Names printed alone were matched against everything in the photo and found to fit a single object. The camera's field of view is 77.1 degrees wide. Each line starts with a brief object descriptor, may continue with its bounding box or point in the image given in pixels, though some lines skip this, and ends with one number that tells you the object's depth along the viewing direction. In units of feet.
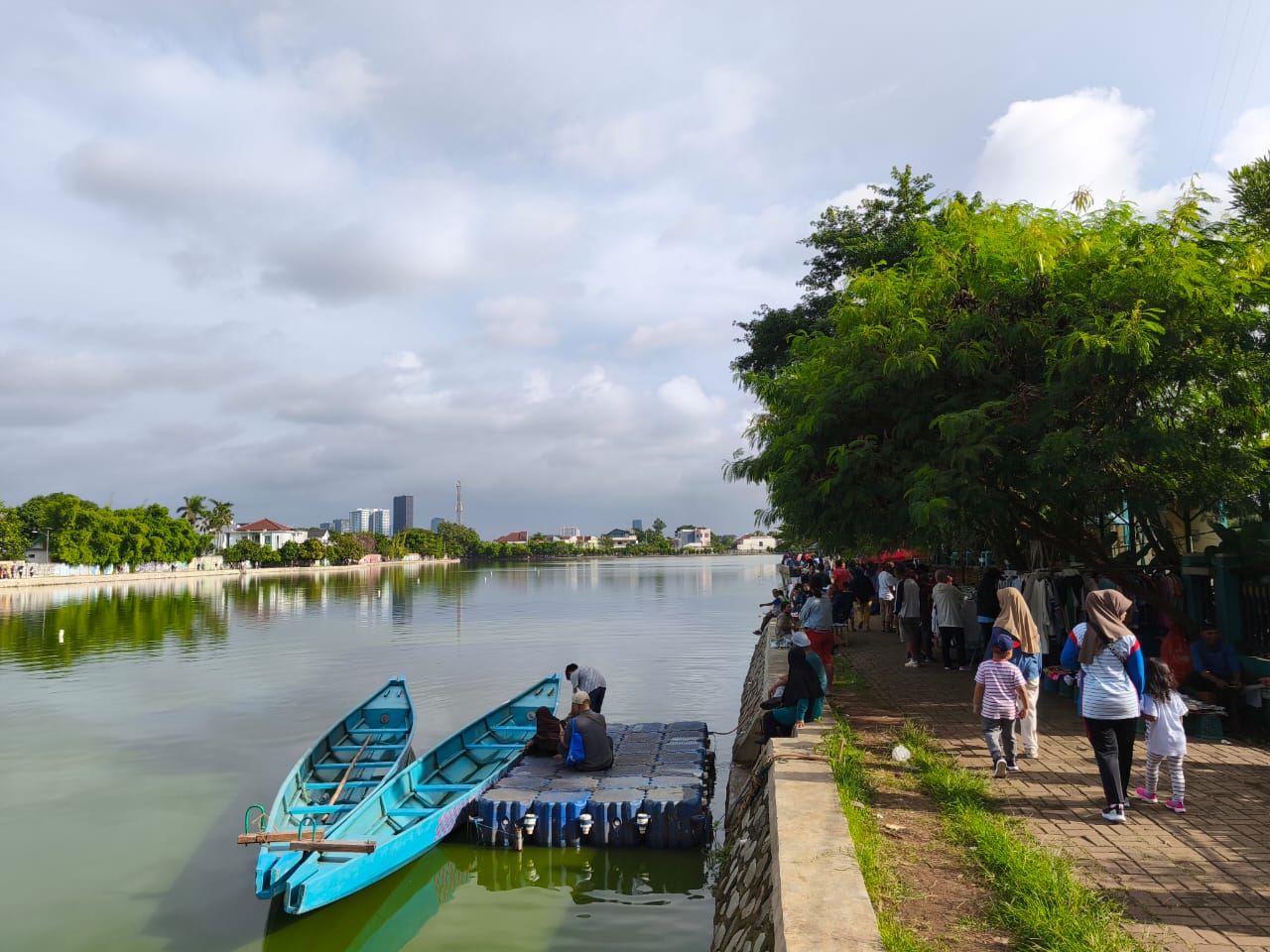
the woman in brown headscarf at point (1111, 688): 21.68
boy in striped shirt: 26.61
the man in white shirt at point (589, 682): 46.73
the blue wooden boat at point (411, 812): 27.78
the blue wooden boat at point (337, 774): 27.96
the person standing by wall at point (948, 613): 46.78
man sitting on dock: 38.96
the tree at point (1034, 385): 30.89
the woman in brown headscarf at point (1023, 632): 27.81
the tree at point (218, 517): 394.11
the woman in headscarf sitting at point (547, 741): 42.47
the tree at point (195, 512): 386.73
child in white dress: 22.39
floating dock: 33.76
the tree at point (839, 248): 77.36
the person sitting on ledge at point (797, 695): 33.47
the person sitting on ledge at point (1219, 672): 30.45
